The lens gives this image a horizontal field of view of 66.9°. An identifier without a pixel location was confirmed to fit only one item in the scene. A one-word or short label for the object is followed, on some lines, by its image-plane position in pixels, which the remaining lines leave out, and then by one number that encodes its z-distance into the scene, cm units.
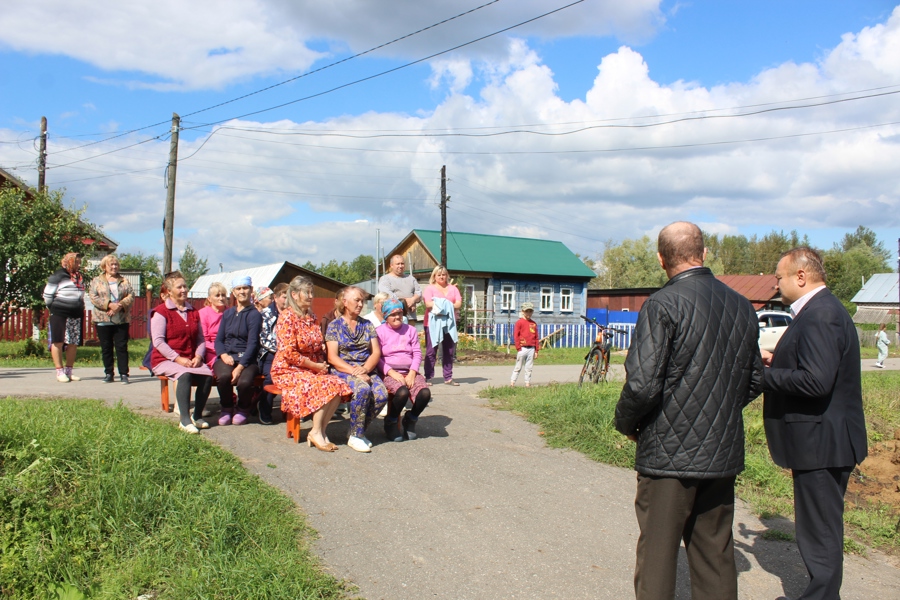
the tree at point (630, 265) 6531
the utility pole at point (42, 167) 2469
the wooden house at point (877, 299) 5639
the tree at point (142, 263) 5010
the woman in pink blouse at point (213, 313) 796
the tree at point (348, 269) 8084
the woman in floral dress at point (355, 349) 668
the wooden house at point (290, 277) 3538
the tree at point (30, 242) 1366
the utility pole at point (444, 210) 3000
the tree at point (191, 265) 6712
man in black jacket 309
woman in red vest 715
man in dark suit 359
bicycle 1041
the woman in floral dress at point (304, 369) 640
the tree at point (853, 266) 6919
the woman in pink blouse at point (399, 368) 686
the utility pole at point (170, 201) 2000
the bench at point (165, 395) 764
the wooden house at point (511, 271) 3969
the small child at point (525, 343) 1089
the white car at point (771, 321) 1942
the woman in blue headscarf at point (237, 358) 720
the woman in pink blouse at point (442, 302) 1009
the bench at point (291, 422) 657
